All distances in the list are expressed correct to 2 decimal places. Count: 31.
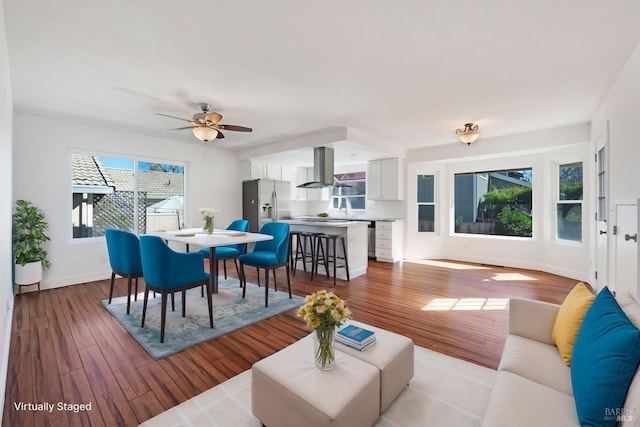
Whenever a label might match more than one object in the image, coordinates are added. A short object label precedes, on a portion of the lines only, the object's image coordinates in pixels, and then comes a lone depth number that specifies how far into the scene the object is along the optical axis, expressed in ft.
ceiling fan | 11.58
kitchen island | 15.72
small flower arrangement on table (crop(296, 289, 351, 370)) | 4.77
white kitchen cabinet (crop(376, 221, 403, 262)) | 20.45
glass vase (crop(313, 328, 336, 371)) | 4.88
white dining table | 10.07
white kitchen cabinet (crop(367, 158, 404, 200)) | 20.62
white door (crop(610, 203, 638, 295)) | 7.64
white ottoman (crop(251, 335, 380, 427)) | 4.20
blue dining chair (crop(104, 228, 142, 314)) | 10.02
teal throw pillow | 3.19
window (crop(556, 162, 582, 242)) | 15.84
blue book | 5.76
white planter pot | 12.22
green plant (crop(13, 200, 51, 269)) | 12.29
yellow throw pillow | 4.99
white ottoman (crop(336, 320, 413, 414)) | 5.30
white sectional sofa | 3.59
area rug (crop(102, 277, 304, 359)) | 8.41
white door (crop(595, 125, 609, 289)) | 11.03
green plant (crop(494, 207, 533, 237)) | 18.80
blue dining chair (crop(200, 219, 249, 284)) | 12.99
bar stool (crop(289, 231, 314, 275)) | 16.18
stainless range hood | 17.07
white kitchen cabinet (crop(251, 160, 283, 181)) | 21.79
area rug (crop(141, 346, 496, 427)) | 5.37
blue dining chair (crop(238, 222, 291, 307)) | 11.92
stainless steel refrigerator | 20.86
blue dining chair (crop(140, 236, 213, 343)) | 8.41
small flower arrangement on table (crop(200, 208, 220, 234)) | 12.66
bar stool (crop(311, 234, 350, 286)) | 14.97
